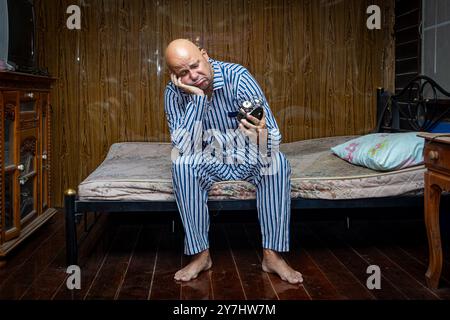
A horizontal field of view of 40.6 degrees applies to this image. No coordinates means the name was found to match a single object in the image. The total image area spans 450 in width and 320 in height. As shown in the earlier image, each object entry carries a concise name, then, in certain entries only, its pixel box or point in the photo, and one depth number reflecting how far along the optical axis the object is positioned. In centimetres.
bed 303
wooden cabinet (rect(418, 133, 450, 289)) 254
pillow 310
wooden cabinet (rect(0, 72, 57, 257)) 315
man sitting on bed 282
